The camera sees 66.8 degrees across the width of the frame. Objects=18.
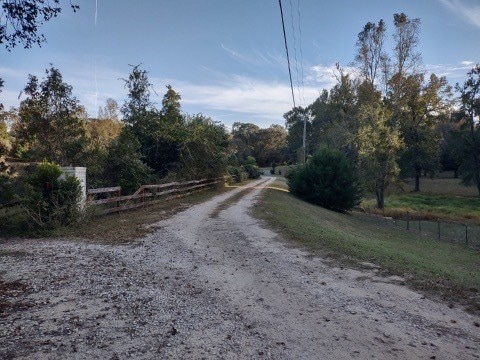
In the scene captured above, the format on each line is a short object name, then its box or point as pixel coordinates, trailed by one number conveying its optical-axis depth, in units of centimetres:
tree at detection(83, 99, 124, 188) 1638
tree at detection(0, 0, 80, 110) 513
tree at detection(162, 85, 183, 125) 2569
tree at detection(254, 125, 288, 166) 8930
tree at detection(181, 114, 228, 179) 2412
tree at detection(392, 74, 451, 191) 4403
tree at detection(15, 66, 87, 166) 1648
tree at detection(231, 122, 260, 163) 7850
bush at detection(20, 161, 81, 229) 970
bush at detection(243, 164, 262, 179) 4901
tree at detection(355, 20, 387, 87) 3775
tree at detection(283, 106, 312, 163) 7606
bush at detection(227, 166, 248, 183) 3762
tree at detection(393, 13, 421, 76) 3659
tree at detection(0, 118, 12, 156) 1096
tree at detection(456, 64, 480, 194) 4294
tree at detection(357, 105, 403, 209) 3369
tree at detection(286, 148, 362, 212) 2598
